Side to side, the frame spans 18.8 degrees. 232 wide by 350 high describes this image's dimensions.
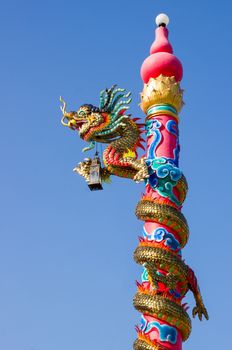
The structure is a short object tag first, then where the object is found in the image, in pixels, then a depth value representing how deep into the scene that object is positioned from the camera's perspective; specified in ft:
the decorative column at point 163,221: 40.04
